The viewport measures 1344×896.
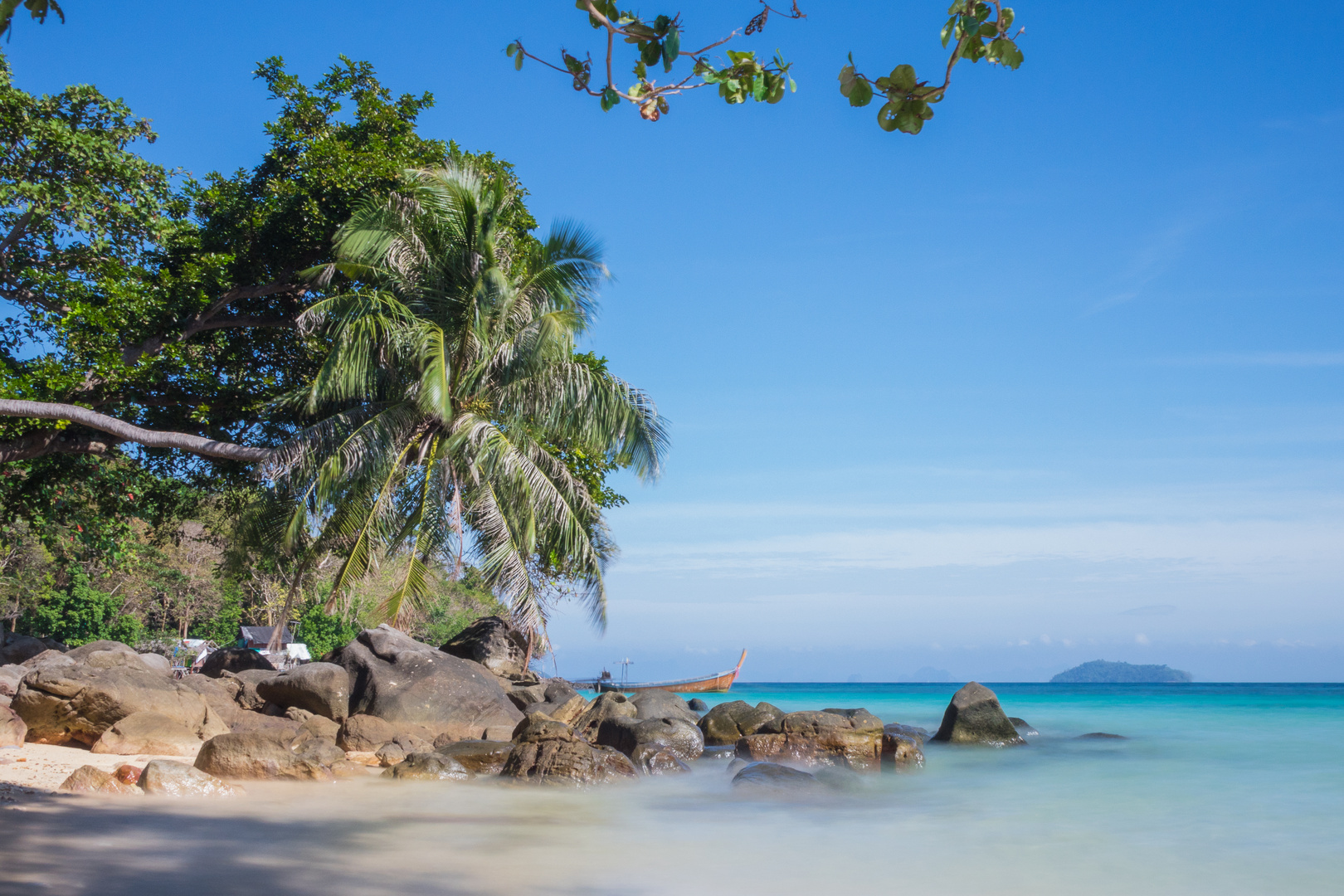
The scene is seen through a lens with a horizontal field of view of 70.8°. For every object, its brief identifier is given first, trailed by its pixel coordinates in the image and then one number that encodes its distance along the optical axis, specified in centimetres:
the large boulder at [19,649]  1638
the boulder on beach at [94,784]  762
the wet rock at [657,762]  1138
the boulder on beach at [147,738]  1033
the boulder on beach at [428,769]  985
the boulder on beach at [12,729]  1017
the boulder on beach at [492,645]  1917
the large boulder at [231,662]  1795
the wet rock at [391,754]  1086
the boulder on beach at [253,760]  920
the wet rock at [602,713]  1371
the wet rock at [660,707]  1563
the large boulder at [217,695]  1250
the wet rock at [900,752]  1259
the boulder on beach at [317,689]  1300
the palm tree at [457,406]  1406
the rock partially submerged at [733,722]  1493
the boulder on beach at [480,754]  1039
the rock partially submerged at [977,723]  1568
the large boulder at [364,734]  1159
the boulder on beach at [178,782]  778
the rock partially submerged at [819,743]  1239
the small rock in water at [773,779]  1004
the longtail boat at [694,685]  3962
